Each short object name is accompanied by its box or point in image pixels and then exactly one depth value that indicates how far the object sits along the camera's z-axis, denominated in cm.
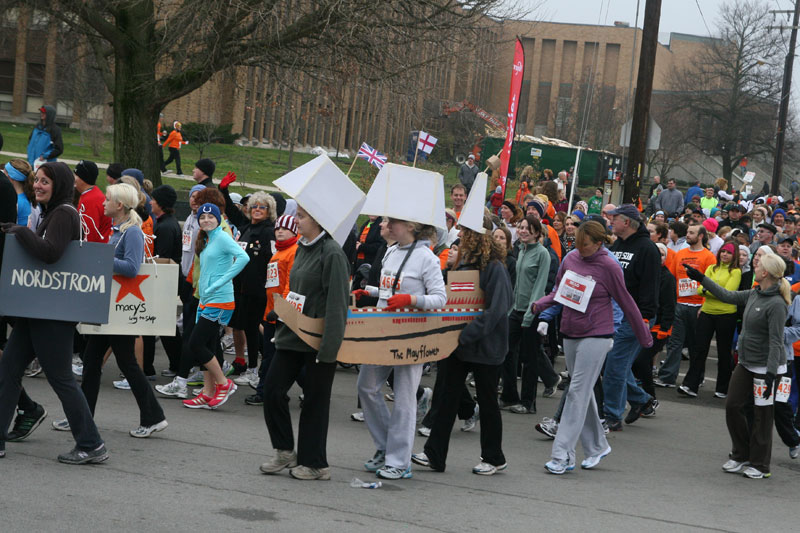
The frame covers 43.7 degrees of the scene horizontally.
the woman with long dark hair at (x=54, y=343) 613
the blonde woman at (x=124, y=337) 705
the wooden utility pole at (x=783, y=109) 4275
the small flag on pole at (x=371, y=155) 1753
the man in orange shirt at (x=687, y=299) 1234
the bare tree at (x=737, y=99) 6328
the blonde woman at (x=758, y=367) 791
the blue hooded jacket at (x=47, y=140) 1569
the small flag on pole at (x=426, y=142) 2312
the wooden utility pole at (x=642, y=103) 1692
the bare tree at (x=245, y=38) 1777
